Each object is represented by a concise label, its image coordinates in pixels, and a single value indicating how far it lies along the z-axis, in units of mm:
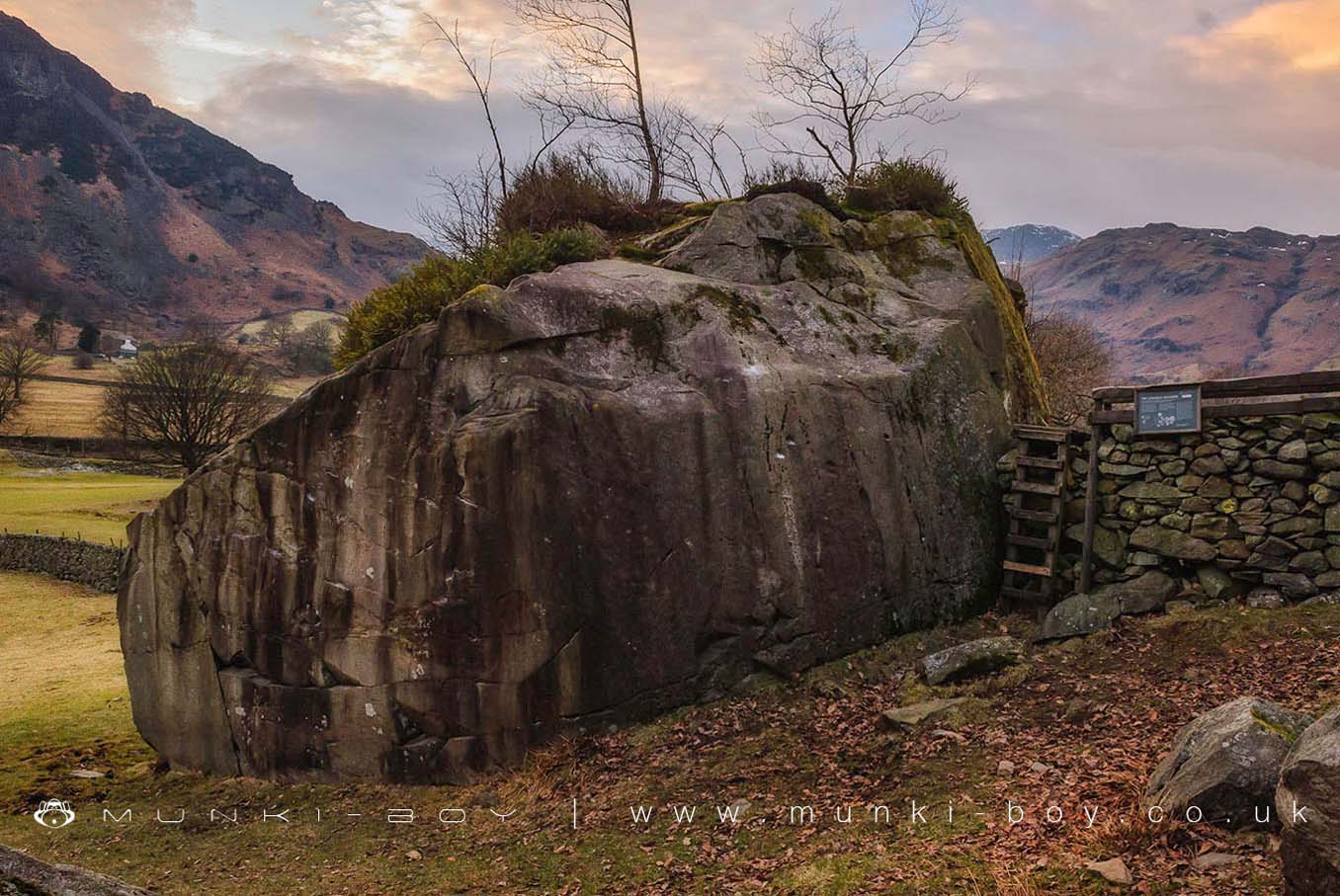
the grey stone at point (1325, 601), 11523
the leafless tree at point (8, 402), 63062
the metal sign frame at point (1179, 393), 12544
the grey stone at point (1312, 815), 5449
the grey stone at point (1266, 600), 11891
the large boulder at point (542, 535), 11375
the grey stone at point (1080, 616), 12305
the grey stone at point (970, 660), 11516
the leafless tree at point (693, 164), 19359
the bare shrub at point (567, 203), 15938
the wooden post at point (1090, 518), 13320
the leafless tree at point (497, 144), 19484
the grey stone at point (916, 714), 10367
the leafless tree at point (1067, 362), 29219
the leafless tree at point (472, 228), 17156
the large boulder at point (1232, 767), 6879
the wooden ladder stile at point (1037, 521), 13570
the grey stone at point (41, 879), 3705
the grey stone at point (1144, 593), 12555
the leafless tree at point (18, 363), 66812
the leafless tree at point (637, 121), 18656
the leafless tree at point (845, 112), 19656
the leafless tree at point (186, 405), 43281
